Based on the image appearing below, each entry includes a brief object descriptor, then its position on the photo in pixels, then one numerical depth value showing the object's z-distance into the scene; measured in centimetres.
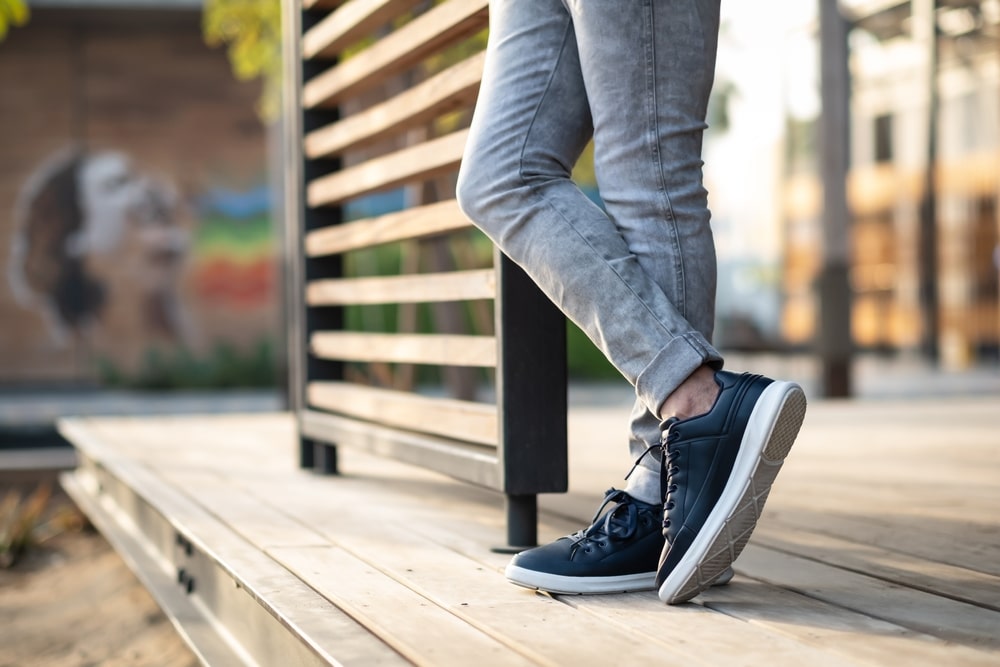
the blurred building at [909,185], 1162
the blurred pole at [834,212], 731
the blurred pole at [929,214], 1170
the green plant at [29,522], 430
